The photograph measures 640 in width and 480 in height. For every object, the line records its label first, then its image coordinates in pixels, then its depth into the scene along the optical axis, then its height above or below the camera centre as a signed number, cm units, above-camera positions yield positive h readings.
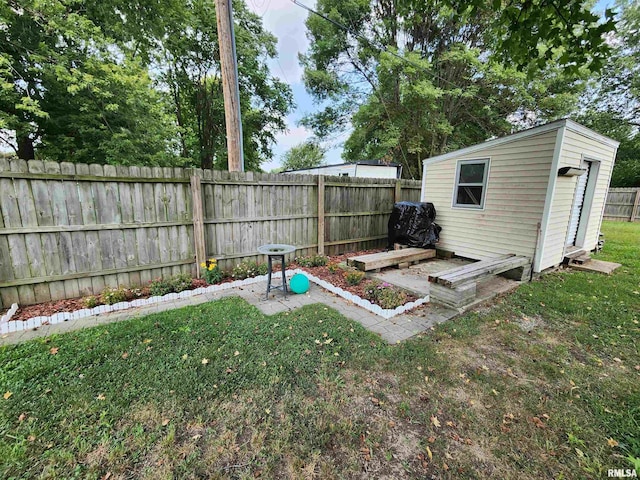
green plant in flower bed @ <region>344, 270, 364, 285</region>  448 -146
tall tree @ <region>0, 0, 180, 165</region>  592 +243
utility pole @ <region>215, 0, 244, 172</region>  471 +194
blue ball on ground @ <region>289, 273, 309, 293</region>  414 -145
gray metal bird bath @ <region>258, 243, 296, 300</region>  388 -91
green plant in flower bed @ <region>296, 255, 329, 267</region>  551 -148
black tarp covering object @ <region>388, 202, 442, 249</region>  618 -75
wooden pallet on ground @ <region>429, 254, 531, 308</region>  364 -125
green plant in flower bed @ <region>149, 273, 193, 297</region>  391 -146
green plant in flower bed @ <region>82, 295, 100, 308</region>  346 -152
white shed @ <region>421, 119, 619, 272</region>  459 +2
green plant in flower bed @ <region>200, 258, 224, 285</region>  443 -140
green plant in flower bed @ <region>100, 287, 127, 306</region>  356 -147
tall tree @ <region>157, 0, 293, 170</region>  1075 +487
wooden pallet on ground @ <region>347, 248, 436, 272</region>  506 -136
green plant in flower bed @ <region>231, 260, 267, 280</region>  473 -147
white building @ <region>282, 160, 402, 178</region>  1242 +105
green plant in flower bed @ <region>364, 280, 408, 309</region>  373 -155
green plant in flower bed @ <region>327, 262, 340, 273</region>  517 -153
